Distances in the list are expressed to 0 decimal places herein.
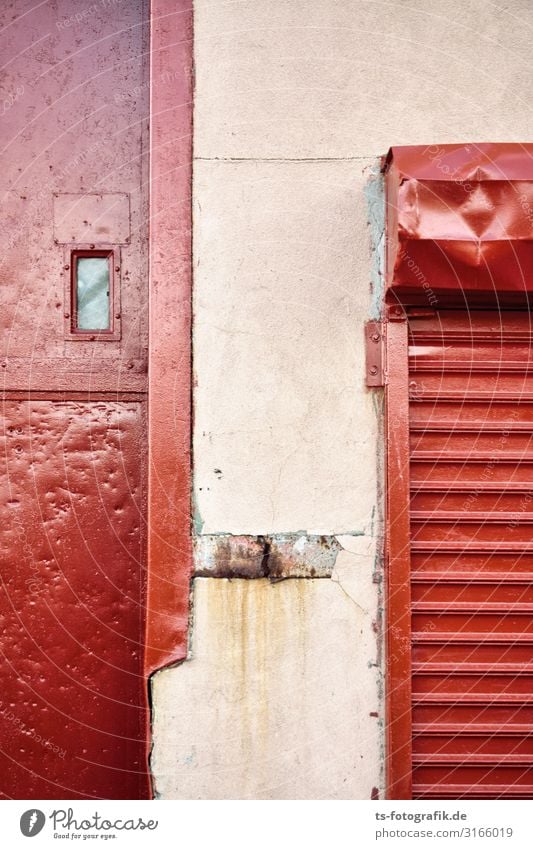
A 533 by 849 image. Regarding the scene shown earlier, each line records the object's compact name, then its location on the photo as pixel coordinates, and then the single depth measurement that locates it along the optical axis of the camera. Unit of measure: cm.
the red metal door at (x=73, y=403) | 319
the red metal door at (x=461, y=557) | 285
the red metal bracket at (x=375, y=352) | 291
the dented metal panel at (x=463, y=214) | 263
